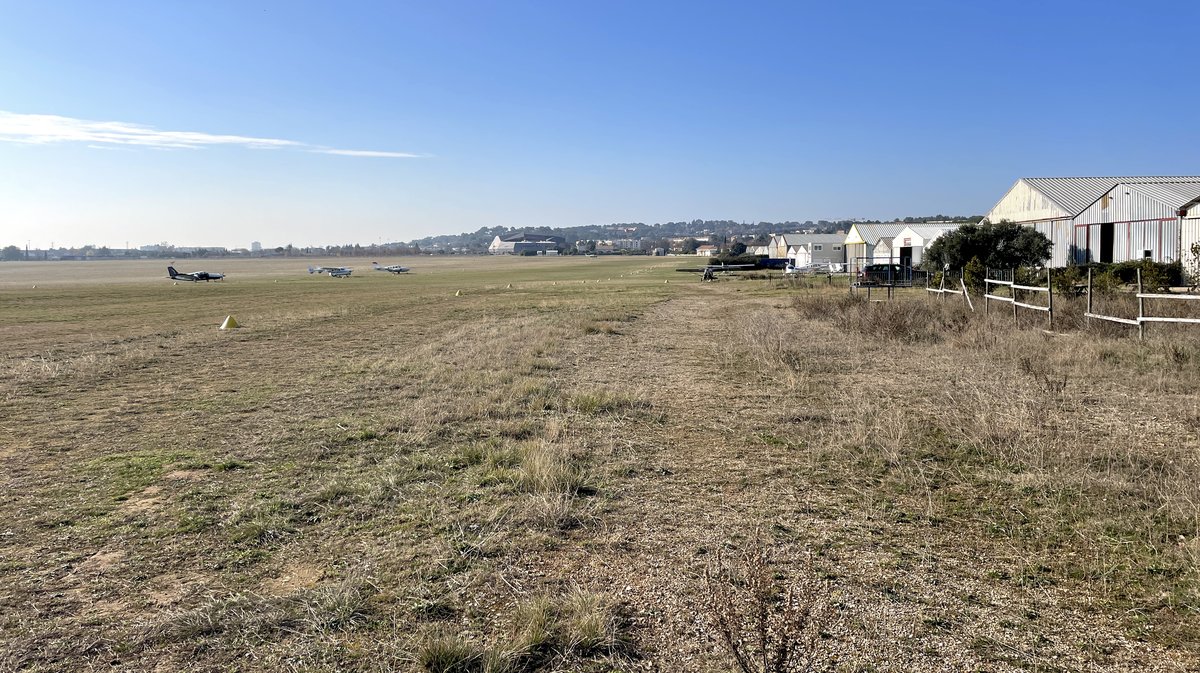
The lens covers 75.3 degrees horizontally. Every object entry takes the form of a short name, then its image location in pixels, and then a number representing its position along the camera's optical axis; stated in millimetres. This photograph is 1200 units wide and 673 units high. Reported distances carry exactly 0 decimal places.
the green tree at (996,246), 33156
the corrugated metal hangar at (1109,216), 28906
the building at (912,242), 52531
